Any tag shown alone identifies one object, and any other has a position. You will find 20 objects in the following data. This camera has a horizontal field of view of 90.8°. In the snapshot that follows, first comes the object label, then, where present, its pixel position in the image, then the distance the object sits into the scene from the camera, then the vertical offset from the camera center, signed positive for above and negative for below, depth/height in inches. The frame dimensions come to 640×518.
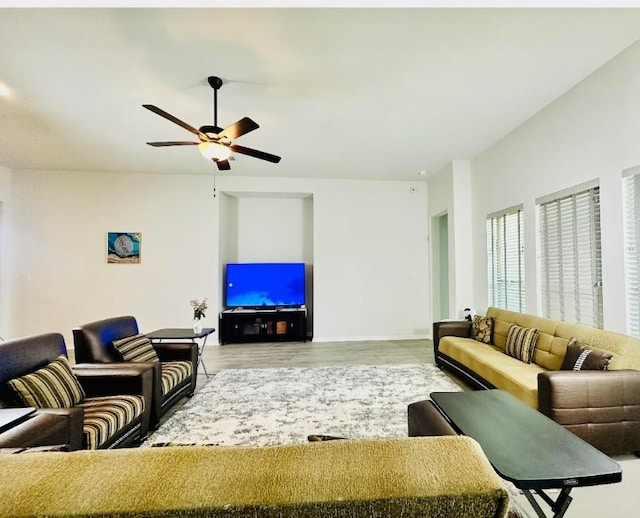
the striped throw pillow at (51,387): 72.2 -28.8
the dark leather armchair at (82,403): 61.3 -31.8
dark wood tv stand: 228.1 -42.2
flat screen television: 231.6 -13.6
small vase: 149.1 -28.1
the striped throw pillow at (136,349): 106.9 -28.3
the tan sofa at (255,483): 22.4 -16.4
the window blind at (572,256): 113.5 +3.7
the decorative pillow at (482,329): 154.5 -31.5
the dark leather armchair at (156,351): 100.4 -30.5
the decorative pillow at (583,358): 89.3 -27.6
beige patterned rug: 98.1 -52.0
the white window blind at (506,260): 155.5 +3.4
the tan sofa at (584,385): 82.0 -35.2
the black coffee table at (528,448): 47.3 -32.4
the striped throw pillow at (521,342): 121.5 -30.6
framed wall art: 219.6 +15.1
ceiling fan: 106.8 +46.7
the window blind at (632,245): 98.6 +6.3
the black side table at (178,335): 141.7 -30.6
